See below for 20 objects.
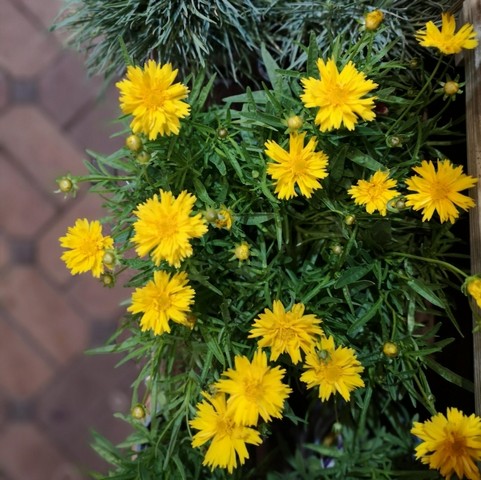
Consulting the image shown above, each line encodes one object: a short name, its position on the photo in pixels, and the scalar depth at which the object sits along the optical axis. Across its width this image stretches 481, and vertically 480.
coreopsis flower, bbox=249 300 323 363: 0.72
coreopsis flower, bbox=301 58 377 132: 0.69
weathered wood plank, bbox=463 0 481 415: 0.82
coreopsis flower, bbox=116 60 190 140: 0.69
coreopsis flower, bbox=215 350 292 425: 0.69
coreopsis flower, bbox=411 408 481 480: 0.72
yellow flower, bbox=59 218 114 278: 0.75
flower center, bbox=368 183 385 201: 0.75
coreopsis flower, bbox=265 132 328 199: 0.72
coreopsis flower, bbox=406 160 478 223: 0.74
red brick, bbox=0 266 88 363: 1.48
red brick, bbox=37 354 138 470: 1.48
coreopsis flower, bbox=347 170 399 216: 0.75
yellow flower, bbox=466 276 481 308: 0.70
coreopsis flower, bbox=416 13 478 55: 0.74
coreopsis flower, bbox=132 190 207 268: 0.67
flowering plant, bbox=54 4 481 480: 0.71
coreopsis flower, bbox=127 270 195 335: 0.70
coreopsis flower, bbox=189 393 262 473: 0.72
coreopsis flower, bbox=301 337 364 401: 0.74
